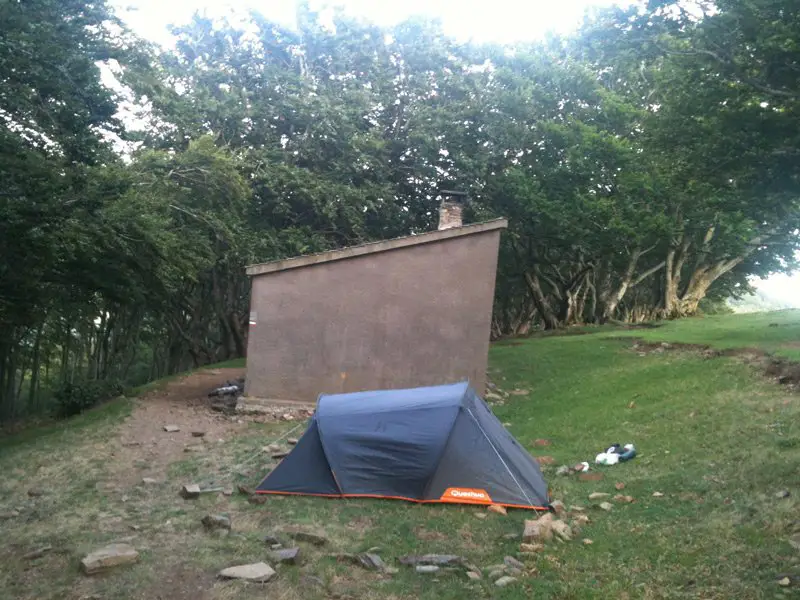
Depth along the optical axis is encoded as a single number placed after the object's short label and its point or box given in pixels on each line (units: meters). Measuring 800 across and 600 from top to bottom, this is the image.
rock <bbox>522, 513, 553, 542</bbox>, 7.66
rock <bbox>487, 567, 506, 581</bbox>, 6.72
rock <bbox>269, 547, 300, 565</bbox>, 6.94
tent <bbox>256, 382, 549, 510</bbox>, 9.38
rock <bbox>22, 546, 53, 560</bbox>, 7.05
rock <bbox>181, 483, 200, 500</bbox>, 9.64
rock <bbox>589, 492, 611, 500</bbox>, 9.50
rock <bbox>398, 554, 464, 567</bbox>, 7.06
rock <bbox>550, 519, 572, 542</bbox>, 7.86
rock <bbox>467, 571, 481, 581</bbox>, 6.68
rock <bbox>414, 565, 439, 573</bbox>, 6.88
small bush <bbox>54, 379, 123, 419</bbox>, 18.84
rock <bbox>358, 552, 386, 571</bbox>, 6.96
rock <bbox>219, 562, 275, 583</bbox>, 6.41
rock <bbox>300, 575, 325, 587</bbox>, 6.42
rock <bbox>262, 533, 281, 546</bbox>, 7.60
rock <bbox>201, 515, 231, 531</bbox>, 8.12
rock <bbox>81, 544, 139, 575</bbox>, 6.53
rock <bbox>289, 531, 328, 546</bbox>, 7.70
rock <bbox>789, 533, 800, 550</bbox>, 6.71
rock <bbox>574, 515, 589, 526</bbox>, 8.45
